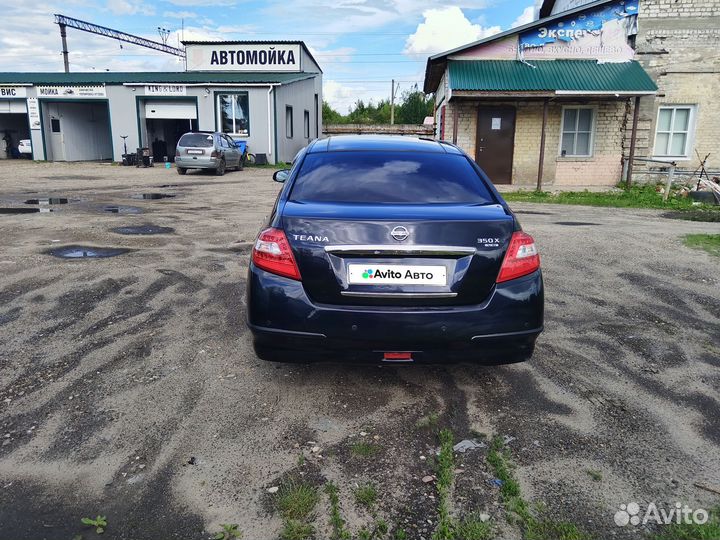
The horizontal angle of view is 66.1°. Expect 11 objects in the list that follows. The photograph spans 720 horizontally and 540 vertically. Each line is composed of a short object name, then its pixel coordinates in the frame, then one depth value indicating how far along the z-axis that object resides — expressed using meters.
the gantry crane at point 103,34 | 48.81
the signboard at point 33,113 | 28.80
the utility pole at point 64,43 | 48.34
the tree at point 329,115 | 63.38
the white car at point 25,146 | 31.81
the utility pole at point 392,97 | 60.92
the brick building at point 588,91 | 16.61
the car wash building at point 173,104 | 27.03
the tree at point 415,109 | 61.75
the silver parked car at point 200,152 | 20.88
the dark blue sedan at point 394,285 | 3.01
